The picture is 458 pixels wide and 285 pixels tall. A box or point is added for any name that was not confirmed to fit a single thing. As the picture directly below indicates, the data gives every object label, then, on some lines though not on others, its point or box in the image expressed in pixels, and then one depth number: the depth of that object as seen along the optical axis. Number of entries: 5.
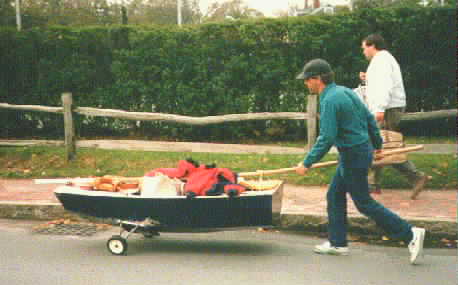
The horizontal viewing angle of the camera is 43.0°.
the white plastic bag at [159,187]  5.46
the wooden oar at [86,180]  5.87
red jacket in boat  5.37
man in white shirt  7.06
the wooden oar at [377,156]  5.67
